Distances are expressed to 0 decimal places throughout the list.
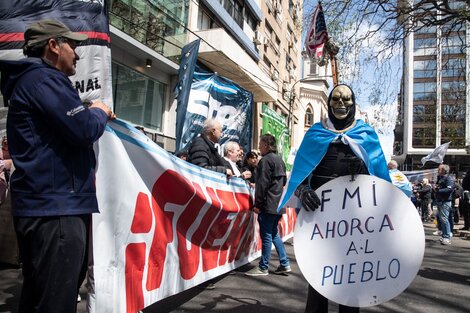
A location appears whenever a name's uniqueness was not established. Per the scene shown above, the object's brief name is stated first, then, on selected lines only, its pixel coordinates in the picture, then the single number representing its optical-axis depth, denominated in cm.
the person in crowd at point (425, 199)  1703
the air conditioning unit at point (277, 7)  3044
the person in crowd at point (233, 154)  585
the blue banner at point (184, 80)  635
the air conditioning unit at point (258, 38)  2583
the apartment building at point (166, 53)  1294
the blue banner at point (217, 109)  737
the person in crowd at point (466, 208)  1295
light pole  2533
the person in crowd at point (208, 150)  486
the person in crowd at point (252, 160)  721
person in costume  298
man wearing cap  190
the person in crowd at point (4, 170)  495
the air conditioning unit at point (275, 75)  2915
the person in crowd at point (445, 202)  955
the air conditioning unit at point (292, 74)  3628
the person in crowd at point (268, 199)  552
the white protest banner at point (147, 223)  280
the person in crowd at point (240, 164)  766
